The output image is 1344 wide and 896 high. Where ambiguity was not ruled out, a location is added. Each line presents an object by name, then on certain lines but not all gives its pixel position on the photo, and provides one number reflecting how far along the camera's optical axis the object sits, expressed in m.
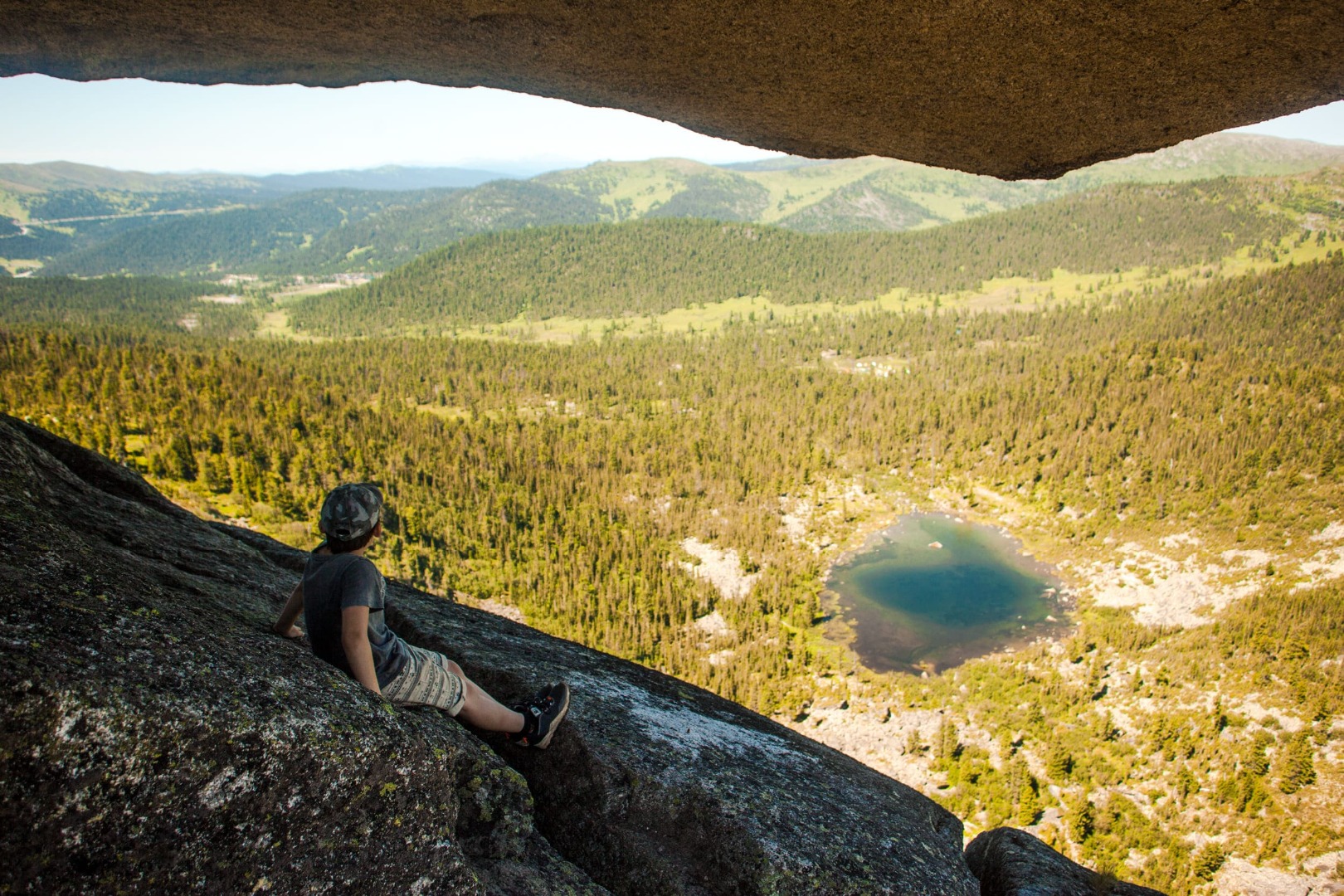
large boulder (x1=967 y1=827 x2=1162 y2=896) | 8.03
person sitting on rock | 5.58
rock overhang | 7.33
